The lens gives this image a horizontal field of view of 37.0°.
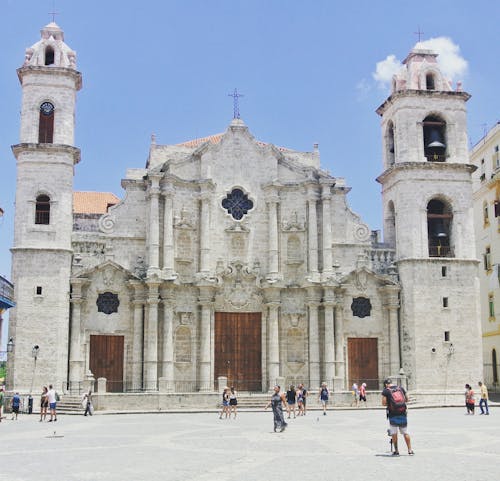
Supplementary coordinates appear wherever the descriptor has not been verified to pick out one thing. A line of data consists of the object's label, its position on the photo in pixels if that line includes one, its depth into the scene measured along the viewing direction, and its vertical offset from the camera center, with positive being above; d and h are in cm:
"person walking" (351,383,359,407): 3300 -174
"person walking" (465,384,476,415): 2822 -169
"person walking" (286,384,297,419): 2731 -152
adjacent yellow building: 4509 +721
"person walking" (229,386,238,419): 2683 -155
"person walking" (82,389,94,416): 2927 -181
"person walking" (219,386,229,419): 2686 -155
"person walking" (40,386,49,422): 2758 -176
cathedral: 3438 +452
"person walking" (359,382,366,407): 3300 -166
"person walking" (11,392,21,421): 2877 -185
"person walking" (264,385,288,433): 2125 -160
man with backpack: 1502 -110
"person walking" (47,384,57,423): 2647 -158
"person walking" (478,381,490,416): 2842 -160
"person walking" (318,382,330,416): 2897 -153
